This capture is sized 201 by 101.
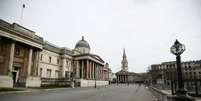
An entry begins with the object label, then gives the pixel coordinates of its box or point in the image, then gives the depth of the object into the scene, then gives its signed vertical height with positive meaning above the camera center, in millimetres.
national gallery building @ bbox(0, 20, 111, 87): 25940 +611
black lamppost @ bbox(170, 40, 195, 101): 6168 -744
